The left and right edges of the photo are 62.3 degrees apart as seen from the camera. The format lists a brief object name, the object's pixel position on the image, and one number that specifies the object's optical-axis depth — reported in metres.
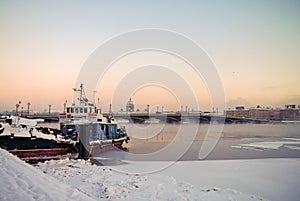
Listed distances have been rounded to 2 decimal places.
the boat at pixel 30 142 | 13.50
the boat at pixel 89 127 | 17.83
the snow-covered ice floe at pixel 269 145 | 23.28
